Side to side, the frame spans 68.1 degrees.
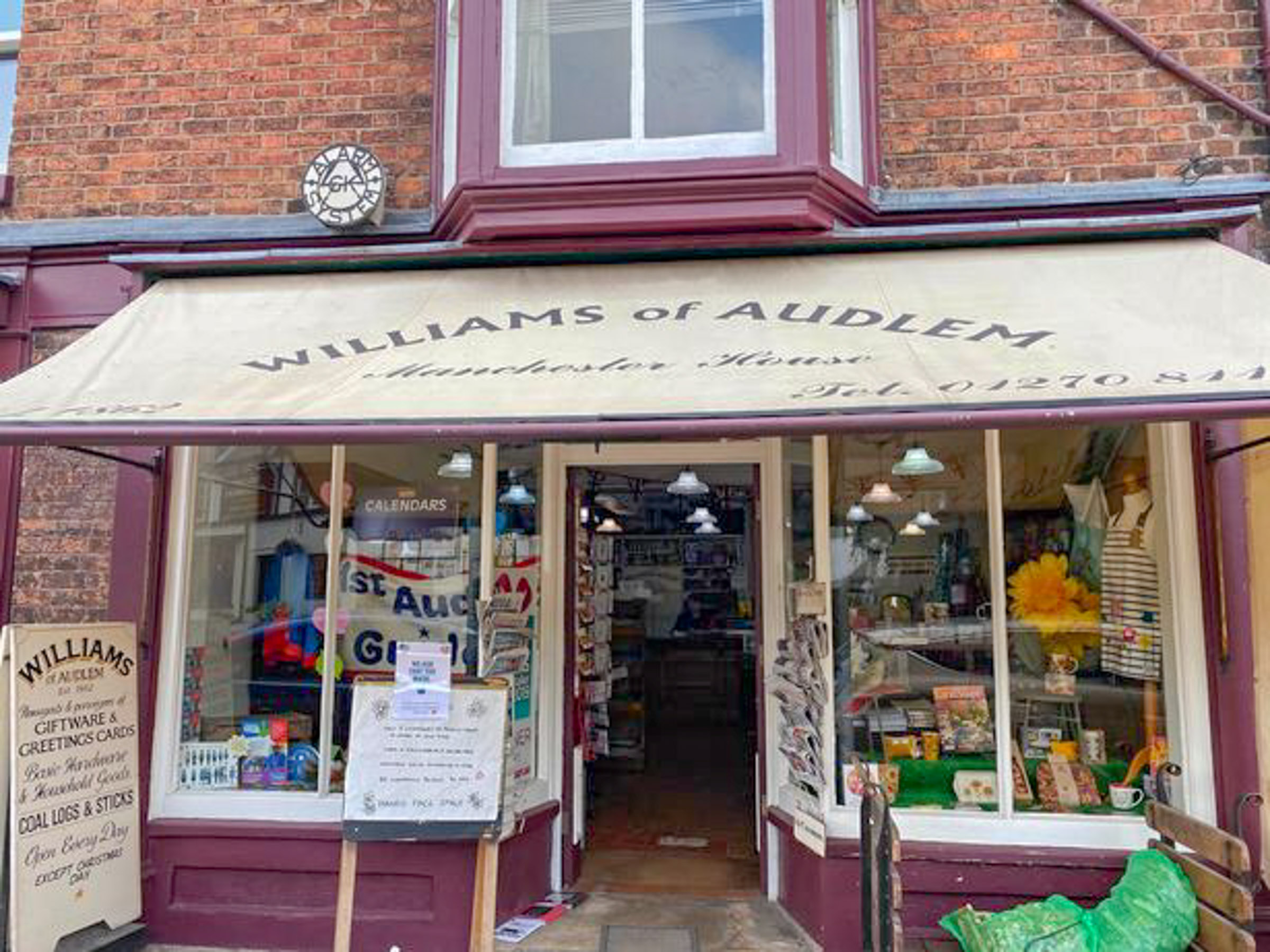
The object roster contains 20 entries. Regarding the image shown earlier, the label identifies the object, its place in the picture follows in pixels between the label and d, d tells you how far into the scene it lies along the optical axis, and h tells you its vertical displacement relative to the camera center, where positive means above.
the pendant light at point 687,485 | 6.19 +0.72
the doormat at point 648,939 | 5.03 -1.87
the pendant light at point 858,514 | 5.39 +0.46
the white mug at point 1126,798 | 4.84 -1.04
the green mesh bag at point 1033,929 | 4.12 -1.49
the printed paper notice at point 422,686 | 4.71 -0.46
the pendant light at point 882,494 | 5.41 +0.57
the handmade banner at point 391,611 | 5.59 -0.11
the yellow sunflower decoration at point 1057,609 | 5.12 -0.08
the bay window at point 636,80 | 5.02 +2.79
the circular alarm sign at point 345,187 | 5.41 +2.33
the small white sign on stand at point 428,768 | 4.61 -0.86
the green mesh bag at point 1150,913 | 4.01 -1.38
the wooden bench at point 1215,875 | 3.66 -1.17
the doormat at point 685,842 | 6.70 -1.78
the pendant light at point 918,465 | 5.12 +0.71
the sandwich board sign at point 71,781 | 4.25 -0.90
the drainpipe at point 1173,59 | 5.12 +2.96
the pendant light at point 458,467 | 5.64 +0.75
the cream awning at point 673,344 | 3.55 +1.09
